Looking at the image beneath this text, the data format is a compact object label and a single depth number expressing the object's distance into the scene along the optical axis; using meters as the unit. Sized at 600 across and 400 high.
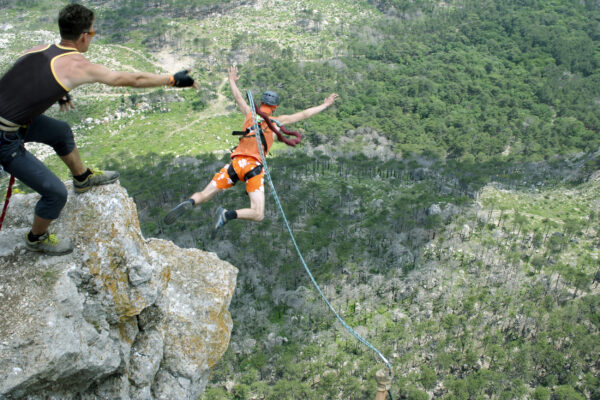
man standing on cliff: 4.99
